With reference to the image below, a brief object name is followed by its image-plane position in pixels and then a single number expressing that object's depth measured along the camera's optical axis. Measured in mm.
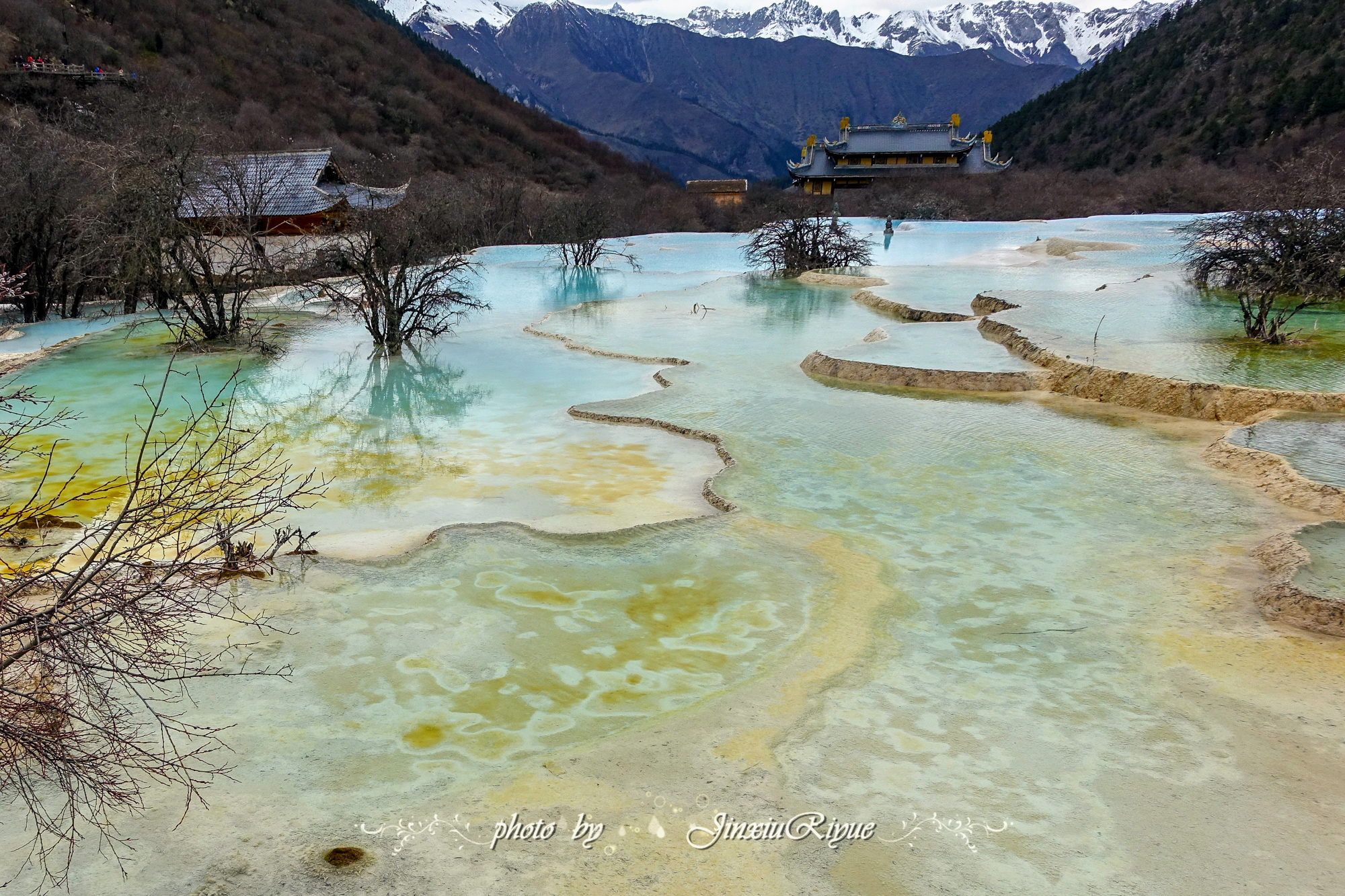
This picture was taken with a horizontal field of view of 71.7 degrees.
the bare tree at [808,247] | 20656
